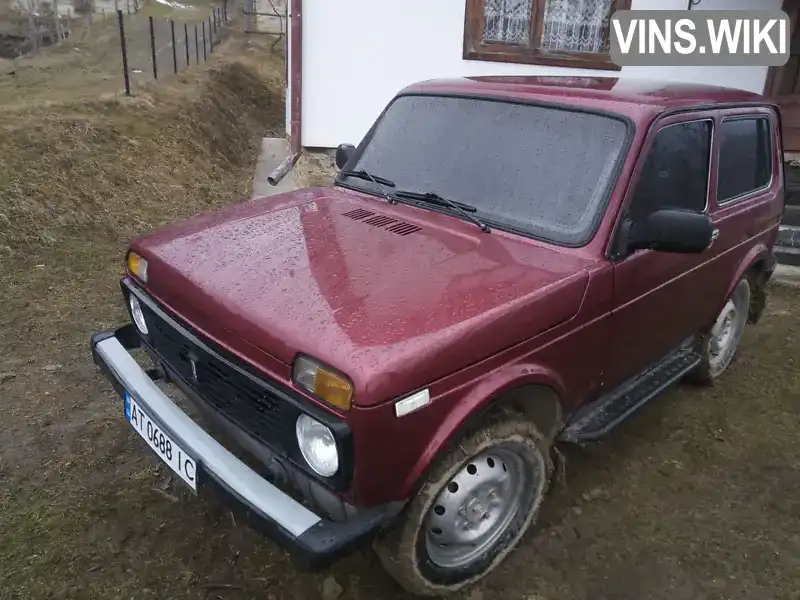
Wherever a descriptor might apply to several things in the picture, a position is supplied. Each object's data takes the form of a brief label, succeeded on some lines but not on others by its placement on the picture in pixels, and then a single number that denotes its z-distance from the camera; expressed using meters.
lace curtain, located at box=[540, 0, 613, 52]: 7.30
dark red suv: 2.10
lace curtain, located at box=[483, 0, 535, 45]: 7.27
